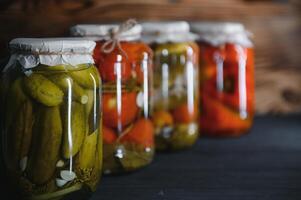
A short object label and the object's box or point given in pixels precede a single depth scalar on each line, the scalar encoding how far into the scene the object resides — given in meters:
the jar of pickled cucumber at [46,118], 0.71
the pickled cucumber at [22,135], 0.71
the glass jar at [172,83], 0.96
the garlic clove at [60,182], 0.72
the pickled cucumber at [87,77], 0.73
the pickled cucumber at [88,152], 0.73
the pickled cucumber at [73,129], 0.72
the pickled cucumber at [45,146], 0.71
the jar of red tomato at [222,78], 1.05
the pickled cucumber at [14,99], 0.71
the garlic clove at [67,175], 0.72
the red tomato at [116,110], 0.84
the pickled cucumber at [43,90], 0.71
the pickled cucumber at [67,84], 0.71
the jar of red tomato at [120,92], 0.84
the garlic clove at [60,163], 0.72
